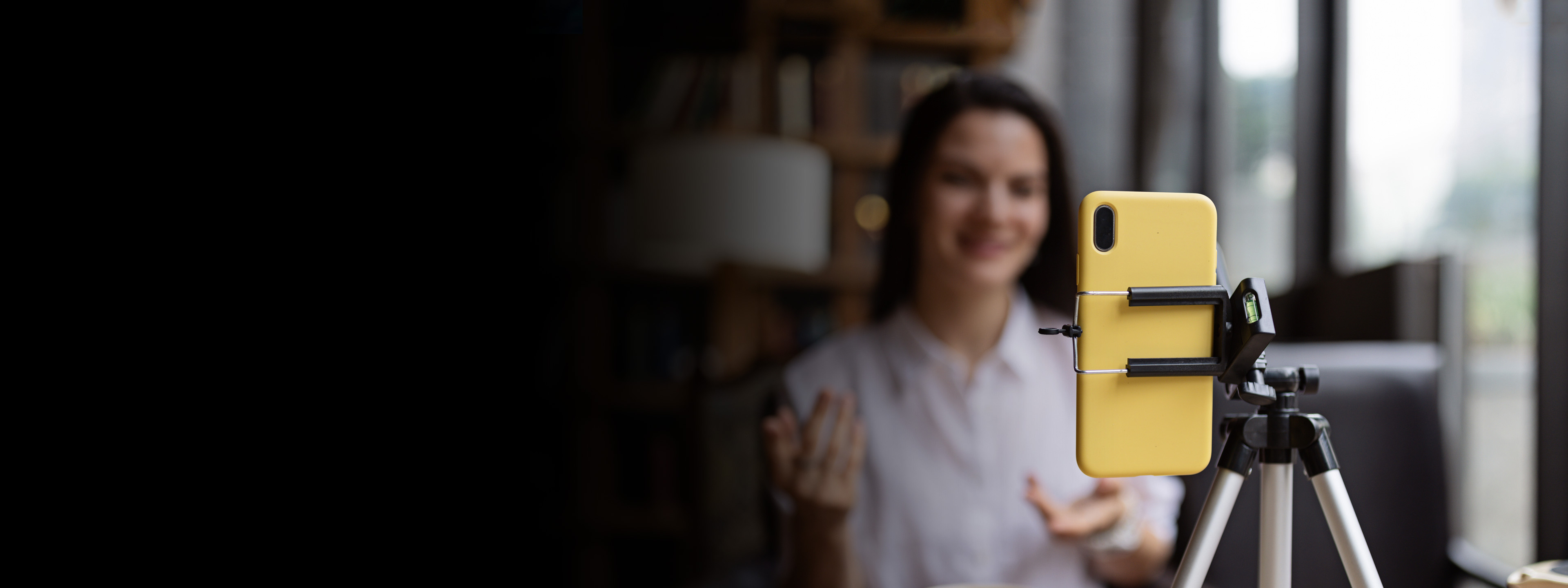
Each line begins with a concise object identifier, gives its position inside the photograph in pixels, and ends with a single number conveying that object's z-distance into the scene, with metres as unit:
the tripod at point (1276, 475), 0.66
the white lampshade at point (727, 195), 1.96
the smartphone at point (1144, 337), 0.64
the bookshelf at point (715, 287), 2.28
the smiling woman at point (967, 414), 1.42
